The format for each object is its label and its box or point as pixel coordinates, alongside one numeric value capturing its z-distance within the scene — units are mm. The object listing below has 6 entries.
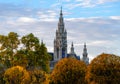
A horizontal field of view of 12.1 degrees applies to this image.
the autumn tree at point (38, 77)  93475
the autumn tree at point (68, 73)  73125
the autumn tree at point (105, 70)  68125
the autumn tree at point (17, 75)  91188
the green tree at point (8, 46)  108750
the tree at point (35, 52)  107688
